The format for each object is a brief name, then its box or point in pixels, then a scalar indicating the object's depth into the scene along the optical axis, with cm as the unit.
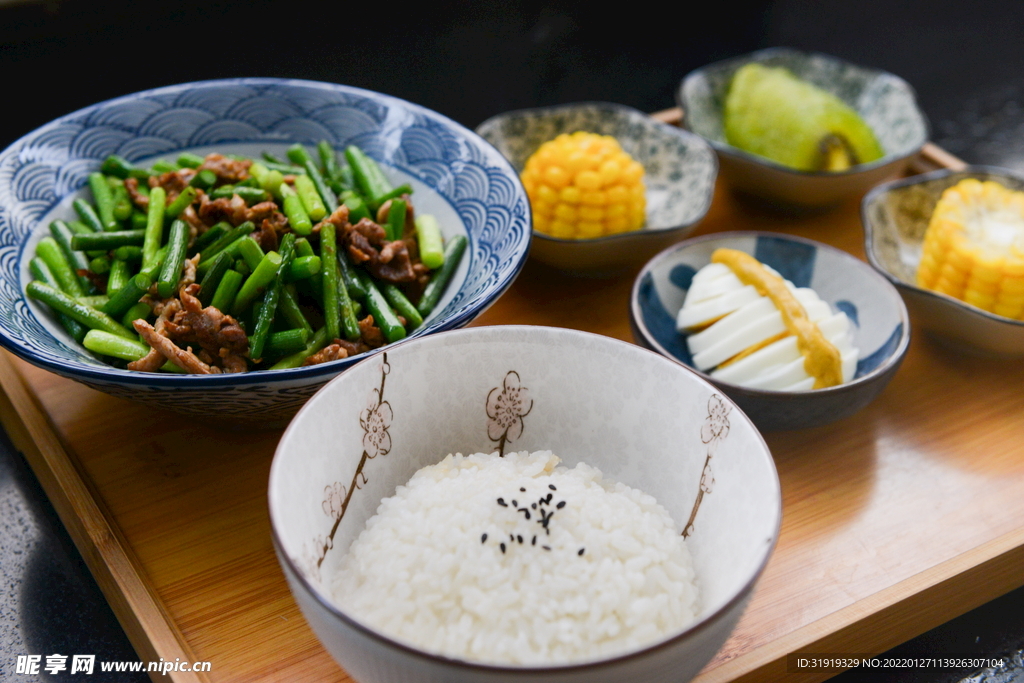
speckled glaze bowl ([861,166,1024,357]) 58
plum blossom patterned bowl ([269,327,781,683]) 45
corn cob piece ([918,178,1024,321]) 59
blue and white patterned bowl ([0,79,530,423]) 50
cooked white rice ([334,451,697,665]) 45
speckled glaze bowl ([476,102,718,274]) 62
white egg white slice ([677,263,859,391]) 55
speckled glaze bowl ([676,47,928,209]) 66
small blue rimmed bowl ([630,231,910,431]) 54
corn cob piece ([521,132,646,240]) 62
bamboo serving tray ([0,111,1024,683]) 50
